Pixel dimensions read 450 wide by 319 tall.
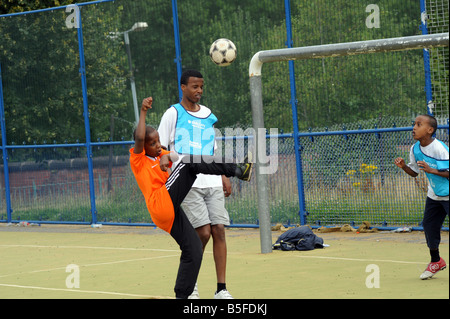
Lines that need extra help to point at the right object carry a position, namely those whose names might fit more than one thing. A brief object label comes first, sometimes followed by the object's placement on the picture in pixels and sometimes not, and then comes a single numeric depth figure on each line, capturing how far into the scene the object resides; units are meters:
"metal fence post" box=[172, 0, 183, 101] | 14.51
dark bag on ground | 10.88
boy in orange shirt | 6.93
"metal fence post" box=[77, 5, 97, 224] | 15.69
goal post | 9.79
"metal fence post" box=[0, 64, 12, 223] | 17.17
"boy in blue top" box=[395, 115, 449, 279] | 8.05
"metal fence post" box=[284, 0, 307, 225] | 13.12
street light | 15.07
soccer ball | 11.59
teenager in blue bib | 7.75
